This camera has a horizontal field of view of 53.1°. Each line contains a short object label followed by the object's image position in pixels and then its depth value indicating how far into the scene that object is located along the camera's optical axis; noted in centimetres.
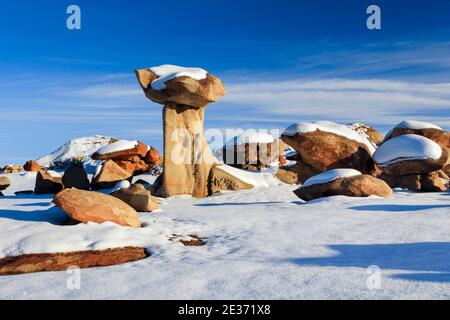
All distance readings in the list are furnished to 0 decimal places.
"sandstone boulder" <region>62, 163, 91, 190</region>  1559
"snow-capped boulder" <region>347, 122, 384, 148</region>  2652
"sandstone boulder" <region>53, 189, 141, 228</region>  658
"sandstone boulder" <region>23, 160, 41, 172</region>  2479
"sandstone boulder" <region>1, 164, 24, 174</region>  2617
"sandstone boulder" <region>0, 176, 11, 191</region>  1735
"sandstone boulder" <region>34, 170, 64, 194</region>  1520
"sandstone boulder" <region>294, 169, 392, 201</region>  932
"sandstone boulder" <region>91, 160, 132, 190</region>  1581
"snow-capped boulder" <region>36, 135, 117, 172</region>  2898
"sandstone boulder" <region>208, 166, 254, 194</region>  1341
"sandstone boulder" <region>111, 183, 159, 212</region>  876
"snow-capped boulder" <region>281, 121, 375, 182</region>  1402
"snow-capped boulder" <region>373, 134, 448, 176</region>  1267
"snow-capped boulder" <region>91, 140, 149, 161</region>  2020
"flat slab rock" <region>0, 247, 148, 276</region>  488
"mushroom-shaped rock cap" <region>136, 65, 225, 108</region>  1207
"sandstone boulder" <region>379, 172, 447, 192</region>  1294
